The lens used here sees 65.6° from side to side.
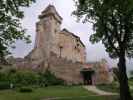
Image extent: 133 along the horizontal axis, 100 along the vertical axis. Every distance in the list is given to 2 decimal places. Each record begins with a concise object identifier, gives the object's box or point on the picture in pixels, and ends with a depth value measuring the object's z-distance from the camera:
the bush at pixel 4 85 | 15.05
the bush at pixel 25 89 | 12.94
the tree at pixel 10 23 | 6.74
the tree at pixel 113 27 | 9.73
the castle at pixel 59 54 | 19.23
